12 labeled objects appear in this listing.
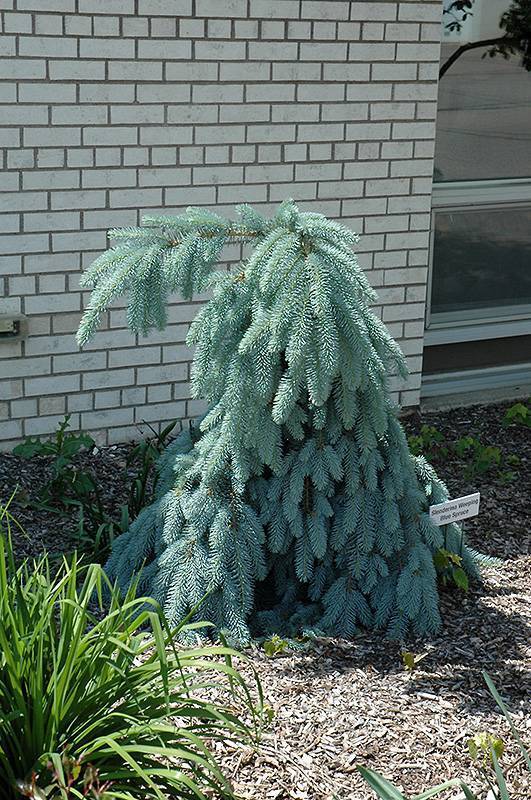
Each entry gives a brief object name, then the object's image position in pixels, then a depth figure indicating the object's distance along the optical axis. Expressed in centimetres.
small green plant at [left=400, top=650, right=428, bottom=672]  423
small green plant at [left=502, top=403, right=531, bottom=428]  727
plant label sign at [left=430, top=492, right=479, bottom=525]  457
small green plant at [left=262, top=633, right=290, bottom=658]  425
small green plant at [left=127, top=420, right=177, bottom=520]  524
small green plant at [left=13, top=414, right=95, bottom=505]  562
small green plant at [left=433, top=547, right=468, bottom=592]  470
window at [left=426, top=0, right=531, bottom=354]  768
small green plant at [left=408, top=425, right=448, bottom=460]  655
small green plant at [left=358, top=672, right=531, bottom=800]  299
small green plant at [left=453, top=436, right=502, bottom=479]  634
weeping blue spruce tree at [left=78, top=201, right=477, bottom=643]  416
